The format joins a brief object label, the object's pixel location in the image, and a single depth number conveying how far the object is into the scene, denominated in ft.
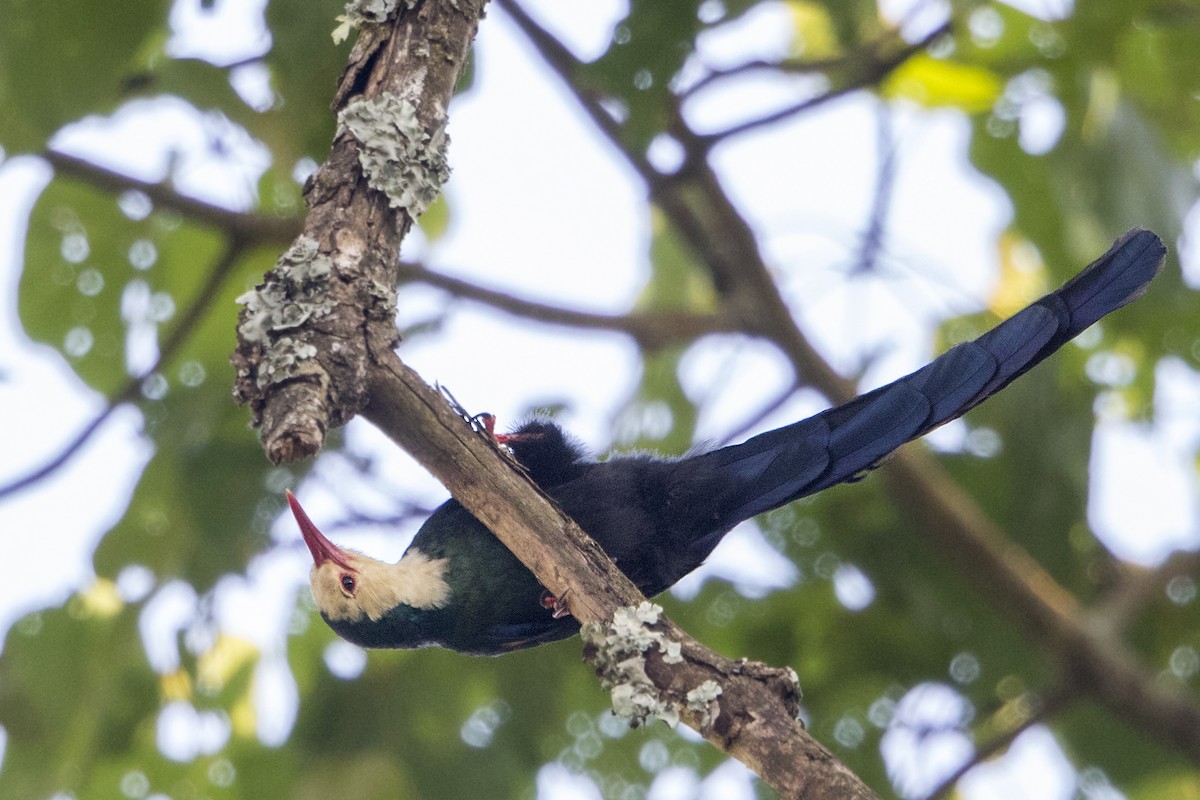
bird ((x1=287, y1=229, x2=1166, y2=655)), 21.45
